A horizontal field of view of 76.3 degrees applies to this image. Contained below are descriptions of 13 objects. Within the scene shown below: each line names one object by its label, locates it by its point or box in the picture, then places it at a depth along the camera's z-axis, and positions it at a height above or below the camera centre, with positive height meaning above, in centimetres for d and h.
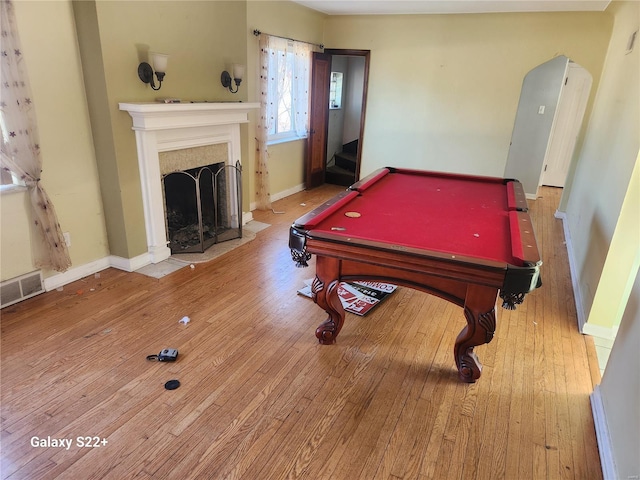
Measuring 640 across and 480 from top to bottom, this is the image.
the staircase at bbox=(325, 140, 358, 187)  673 -118
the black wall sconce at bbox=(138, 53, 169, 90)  315 +15
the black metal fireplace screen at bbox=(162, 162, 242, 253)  416 -117
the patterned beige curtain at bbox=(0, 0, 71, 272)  254 -34
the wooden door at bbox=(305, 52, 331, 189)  593 -35
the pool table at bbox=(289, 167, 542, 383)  188 -69
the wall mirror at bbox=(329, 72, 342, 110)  726 +10
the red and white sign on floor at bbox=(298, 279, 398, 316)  302 -147
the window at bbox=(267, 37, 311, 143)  516 +6
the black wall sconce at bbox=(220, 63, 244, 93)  406 +14
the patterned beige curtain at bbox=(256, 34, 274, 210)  477 -51
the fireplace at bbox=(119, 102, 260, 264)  326 -42
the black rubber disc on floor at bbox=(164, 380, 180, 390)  217 -150
